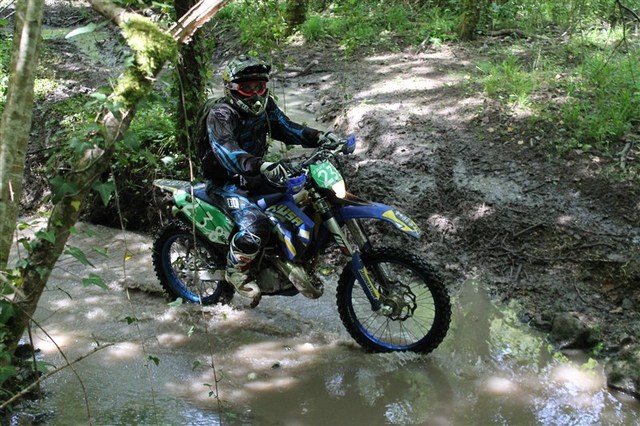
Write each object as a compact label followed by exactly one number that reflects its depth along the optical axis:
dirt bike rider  4.57
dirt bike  4.48
